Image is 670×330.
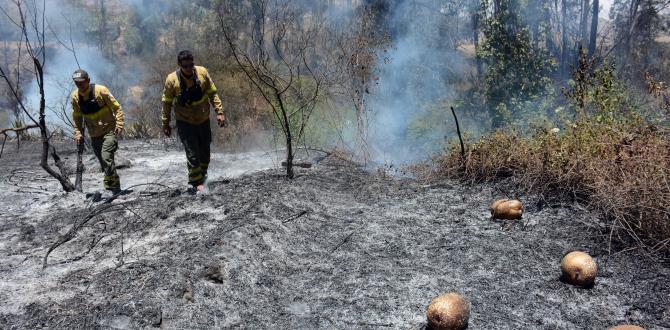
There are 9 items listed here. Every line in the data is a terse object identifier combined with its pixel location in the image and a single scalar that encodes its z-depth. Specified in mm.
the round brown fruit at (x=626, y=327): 2641
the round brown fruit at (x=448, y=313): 2941
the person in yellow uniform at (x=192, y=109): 5488
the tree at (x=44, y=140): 5473
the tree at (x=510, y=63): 11945
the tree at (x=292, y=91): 6047
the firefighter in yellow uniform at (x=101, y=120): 5719
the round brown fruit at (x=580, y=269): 3436
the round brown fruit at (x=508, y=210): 4816
